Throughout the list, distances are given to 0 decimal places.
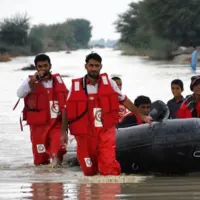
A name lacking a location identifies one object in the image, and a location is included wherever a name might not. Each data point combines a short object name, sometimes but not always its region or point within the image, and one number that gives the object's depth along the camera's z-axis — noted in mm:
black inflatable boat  17172
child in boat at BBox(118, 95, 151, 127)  19703
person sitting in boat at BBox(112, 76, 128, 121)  23156
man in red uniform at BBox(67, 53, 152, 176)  16500
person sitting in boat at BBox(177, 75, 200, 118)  18745
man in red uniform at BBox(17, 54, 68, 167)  19781
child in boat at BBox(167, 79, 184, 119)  21984
